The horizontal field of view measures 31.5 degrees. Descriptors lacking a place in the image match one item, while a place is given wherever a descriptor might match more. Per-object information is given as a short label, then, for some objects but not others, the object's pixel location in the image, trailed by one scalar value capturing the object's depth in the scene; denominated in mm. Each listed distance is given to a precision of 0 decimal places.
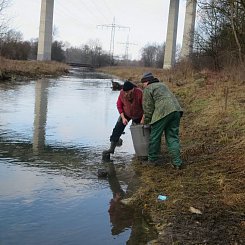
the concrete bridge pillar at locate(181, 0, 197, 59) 64994
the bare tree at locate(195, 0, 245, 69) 22953
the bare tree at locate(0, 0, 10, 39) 36672
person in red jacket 8180
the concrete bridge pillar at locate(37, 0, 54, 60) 71000
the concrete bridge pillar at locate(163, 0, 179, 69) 74125
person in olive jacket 7365
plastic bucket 7895
